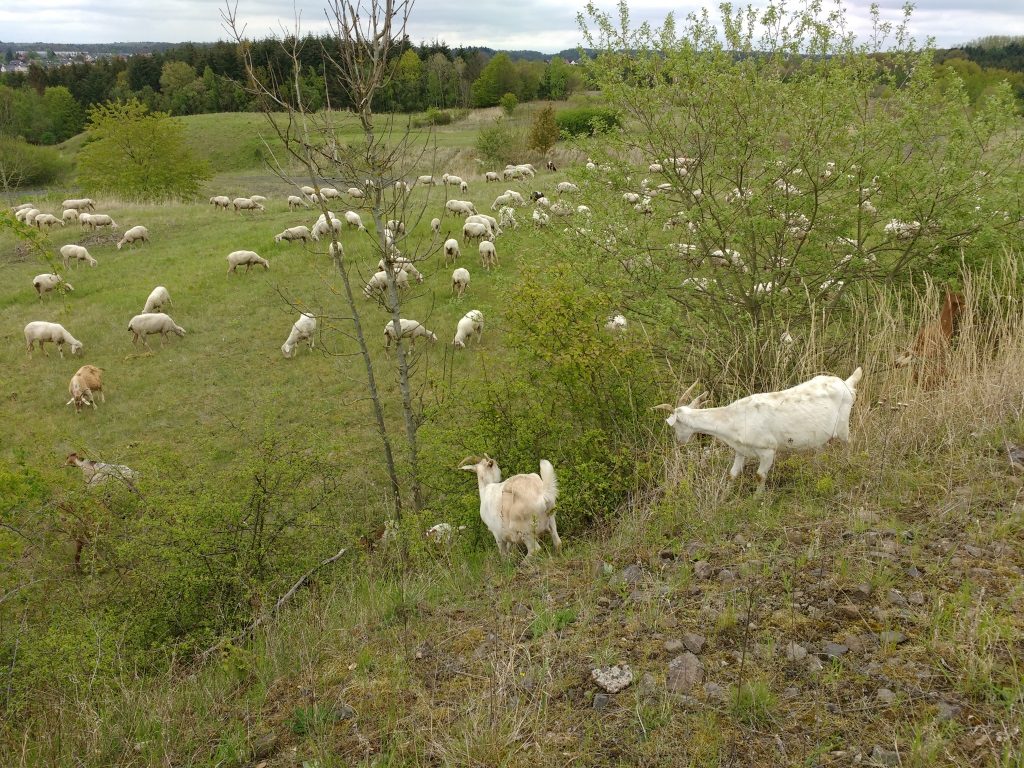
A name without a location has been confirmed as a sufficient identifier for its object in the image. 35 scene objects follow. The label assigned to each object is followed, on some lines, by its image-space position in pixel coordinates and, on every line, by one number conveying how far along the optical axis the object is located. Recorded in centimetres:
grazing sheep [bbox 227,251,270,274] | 2100
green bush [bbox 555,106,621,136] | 4540
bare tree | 643
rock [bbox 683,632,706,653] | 381
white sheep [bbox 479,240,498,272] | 1993
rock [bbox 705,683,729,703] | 340
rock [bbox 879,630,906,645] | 354
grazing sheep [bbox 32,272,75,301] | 1983
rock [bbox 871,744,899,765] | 287
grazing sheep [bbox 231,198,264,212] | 3209
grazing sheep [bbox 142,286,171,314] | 1827
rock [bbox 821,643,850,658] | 356
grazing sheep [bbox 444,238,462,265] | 1991
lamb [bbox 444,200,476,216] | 2491
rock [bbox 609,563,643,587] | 475
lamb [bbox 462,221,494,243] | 2147
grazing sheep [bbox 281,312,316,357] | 1602
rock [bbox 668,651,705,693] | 354
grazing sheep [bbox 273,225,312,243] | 2316
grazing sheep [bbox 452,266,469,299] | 1809
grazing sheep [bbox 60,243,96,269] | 2280
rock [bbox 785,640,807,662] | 358
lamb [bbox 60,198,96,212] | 3116
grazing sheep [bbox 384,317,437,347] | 1426
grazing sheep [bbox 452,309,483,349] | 1523
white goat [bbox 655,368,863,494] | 611
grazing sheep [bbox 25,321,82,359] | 1622
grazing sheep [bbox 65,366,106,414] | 1366
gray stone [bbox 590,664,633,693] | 363
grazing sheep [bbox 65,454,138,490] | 764
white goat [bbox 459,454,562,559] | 655
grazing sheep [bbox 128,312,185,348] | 1669
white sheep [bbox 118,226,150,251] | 2566
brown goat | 734
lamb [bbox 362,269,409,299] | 1673
